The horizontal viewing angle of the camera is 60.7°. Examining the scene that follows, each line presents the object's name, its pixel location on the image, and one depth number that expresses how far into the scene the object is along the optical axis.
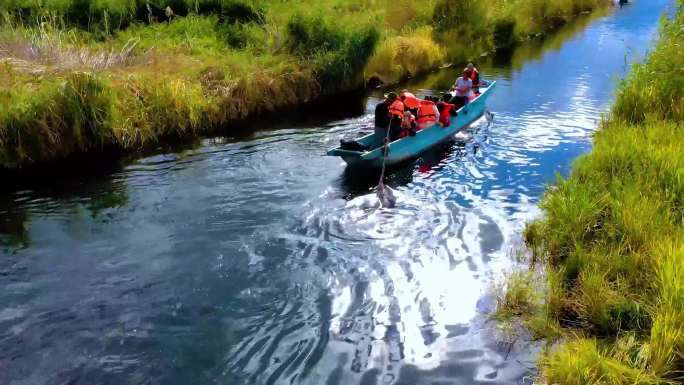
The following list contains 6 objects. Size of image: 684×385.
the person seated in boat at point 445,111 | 13.17
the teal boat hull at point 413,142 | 11.02
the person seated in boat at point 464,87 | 14.65
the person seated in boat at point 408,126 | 12.01
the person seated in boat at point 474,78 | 14.90
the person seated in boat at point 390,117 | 11.69
